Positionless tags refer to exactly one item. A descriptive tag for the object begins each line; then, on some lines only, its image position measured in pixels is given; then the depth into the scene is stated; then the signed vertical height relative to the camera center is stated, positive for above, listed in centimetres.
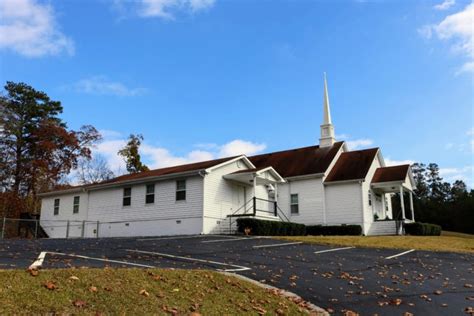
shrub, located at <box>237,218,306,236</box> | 2188 +37
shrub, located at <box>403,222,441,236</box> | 2717 +24
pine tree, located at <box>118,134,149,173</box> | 4712 +834
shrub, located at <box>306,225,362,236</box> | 2630 +22
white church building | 2295 +229
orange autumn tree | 3853 +793
